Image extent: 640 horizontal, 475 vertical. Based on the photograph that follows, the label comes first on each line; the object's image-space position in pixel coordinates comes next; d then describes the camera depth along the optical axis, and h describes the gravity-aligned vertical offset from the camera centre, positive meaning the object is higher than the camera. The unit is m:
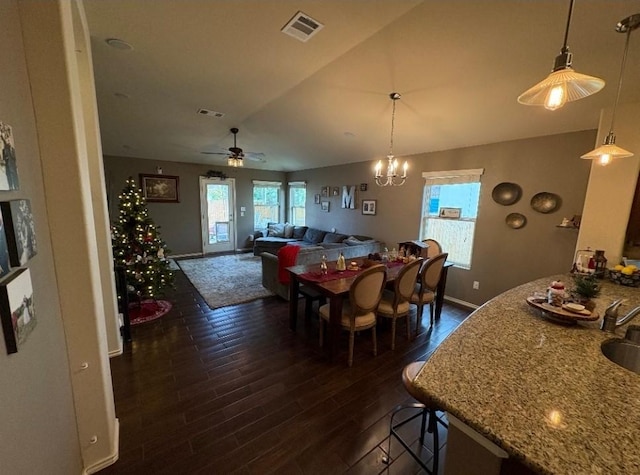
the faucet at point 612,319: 1.35 -0.59
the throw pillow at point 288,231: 7.44 -0.88
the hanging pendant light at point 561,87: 1.12 +0.57
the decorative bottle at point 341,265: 3.12 -0.77
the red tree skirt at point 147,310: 3.38 -1.60
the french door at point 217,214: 7.08 -0.43
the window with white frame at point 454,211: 3.99 -0.08
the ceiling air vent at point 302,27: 2.01 +1.44
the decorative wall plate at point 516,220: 3.45 -0.17
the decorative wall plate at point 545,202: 3.19 +0.08
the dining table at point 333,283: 2.52 -0.86
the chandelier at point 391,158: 3.05 +0.55
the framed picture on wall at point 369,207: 5.45 -0.08
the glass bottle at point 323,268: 3.02 -0.79
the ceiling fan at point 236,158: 4.13 +0.68
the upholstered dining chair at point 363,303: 2.40 -0.98
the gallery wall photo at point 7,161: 0.81 +0.11
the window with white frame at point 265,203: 7.88 -0.08
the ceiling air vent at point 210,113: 3.90 +1.34
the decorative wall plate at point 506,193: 3.48 +0.19
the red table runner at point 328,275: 2.82 -0.84
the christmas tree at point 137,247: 3.32 -0.67
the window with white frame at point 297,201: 7.71 +0.00
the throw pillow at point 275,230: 7.54 -0.87
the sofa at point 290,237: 6.03 -0.96
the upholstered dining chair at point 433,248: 3.78 -0.64
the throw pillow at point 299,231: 7.25 -0.86
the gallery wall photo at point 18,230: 0.81 -0.13
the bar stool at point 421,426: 1.31 -1.38
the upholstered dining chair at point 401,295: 2.71 -1.00
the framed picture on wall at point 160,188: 6.19 +0.24
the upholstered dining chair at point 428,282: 3.00 -0.93
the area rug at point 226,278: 4.15 -1.57
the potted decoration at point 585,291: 1.70 -0.55
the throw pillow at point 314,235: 6.64 -0.90
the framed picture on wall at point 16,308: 0.76 -0.37
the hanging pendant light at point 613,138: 1.65 +0.46
